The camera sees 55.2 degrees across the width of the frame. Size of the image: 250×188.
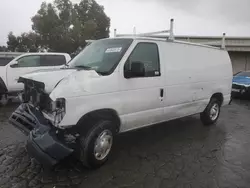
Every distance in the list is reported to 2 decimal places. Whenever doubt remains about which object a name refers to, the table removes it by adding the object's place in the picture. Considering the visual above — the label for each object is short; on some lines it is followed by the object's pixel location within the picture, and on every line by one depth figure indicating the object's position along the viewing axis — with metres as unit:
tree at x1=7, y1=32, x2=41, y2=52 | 28.36
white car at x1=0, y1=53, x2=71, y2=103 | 8.79
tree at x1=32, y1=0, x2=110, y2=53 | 27.48
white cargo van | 3.38
